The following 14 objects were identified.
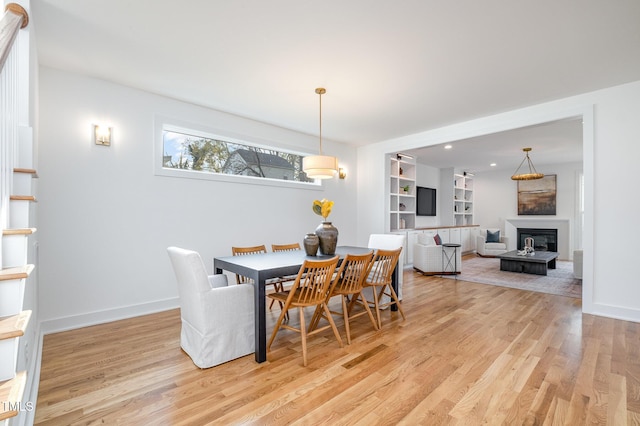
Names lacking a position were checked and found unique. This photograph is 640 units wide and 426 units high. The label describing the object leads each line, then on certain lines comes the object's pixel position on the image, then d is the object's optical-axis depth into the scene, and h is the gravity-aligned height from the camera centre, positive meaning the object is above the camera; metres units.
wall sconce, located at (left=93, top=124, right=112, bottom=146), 3.41 +0.85
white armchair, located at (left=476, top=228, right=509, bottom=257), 8.50 -0.89
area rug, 4.91 -1.17
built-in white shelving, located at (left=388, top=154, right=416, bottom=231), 6.91 +0.53
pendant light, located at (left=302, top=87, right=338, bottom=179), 3.36 +0.51
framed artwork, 8.80 +0.54
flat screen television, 8.39 +0.36
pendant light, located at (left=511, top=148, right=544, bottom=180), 6.82 +0.85
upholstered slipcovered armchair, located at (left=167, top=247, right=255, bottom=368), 2.39 -0.84
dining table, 2.50 -0.49
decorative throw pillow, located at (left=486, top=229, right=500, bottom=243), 8.71 -0.64
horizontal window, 4.13 +0.81
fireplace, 8.68 -0.65
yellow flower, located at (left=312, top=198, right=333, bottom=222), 3.23 +0.07
